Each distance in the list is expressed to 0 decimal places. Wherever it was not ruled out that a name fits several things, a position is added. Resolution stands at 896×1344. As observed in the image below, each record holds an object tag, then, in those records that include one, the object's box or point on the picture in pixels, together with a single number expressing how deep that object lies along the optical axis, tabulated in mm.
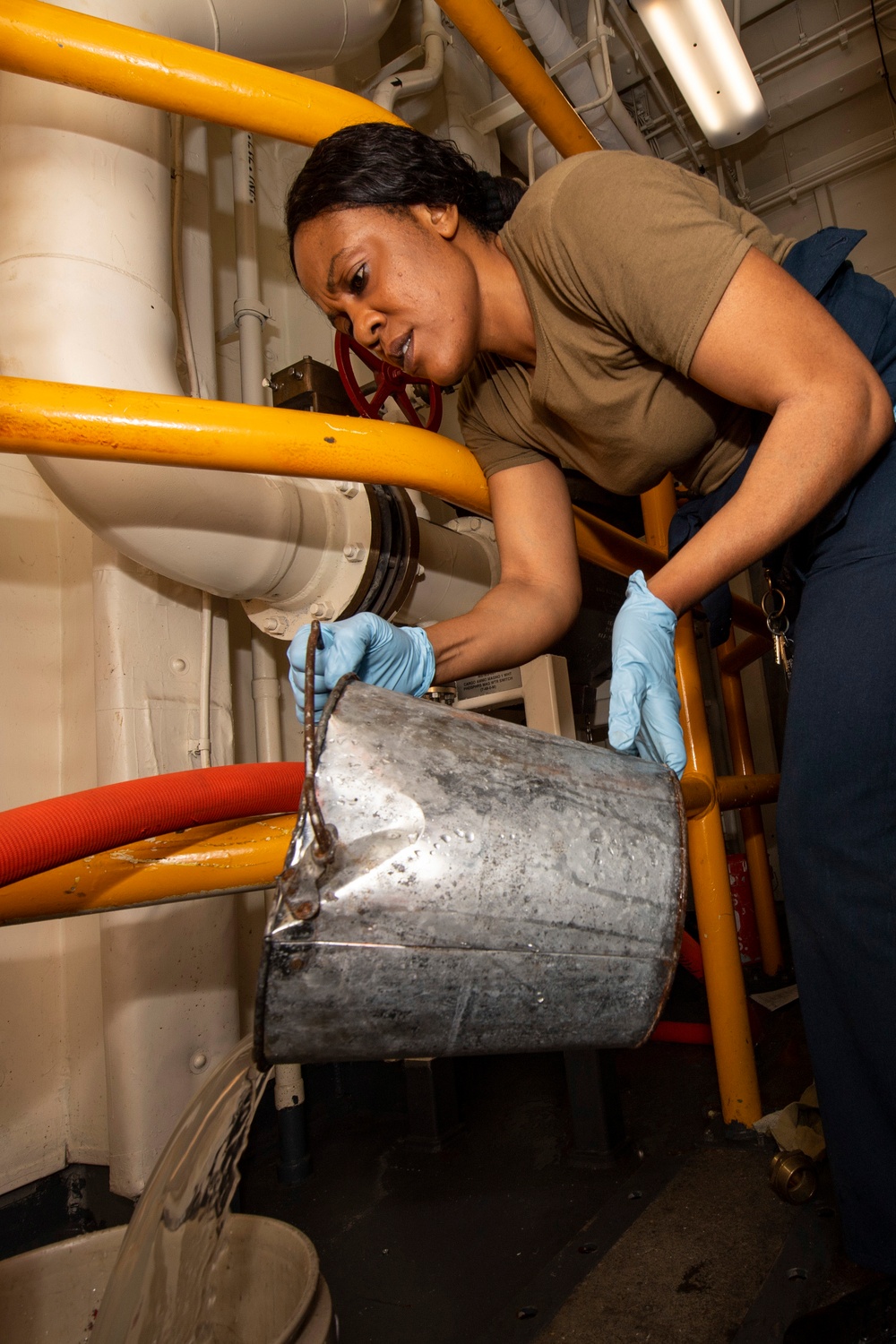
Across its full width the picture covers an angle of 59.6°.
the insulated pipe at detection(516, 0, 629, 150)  2562
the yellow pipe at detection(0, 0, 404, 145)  987
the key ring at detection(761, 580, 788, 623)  1082
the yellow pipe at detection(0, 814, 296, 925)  669
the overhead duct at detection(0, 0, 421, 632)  1248
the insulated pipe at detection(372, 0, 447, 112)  2242
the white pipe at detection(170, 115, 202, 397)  1687
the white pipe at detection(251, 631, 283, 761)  1925
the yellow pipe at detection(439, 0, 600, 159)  1477
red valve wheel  1748
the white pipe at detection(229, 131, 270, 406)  2031
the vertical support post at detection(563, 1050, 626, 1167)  1472
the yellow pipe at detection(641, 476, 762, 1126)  1445
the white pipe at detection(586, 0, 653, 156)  2572
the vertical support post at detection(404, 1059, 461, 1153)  1644
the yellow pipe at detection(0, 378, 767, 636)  838
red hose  586
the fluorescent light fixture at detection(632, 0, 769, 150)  2498
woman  756
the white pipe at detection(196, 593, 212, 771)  1553
